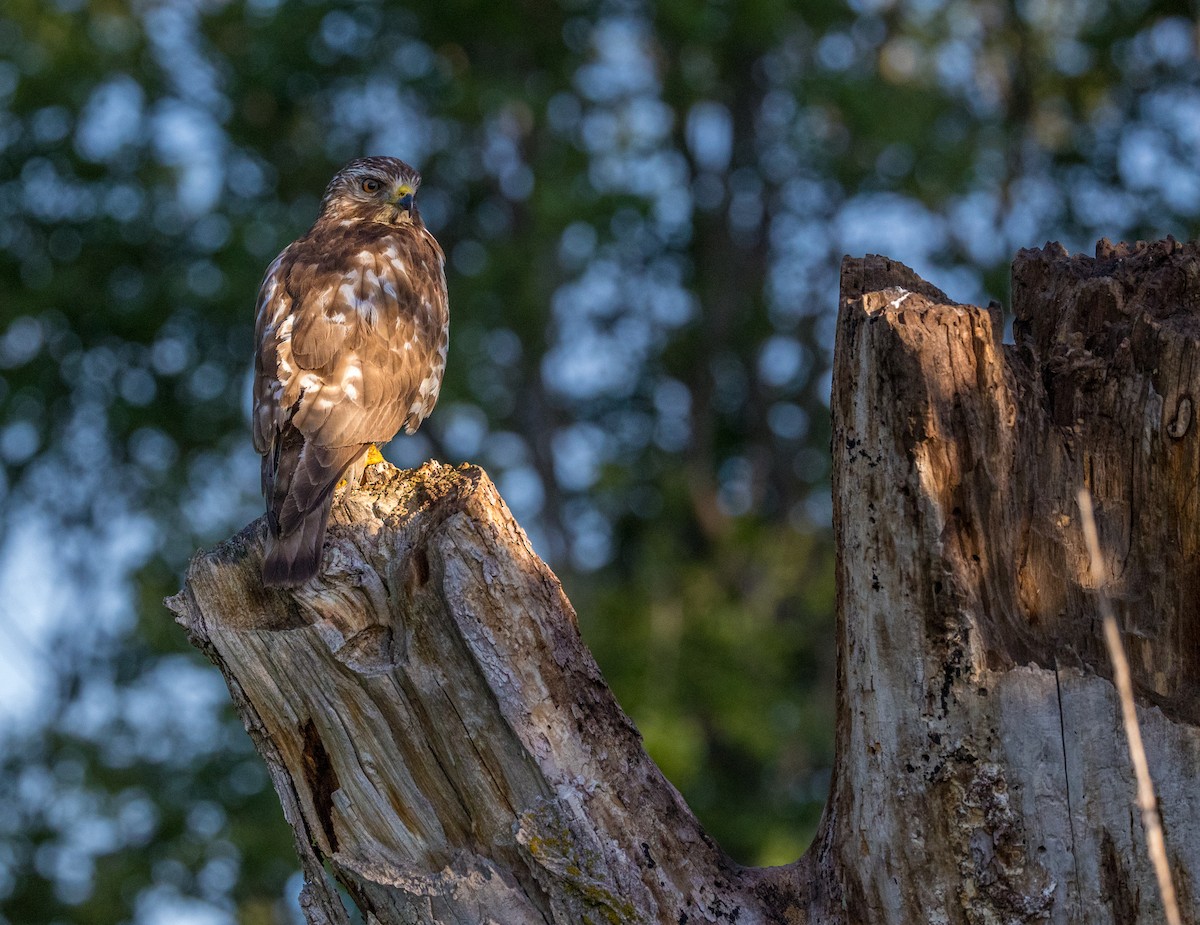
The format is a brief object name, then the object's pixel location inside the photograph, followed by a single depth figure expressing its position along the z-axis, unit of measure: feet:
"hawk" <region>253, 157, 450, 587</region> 29.48
